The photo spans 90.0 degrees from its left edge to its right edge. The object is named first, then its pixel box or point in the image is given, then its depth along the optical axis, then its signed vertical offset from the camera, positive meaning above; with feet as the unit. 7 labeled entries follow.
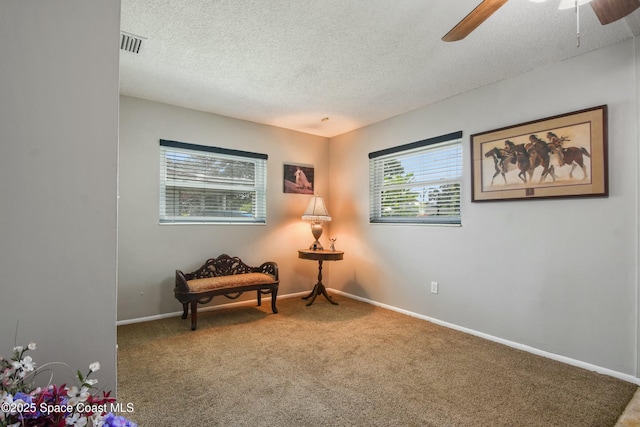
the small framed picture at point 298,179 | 14.92 +1.79
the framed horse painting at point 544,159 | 7.84 +1.58
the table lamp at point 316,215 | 14.07 +0.04
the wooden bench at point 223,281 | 10.59 -2.34
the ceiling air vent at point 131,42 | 7.42 +4.20
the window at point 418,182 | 11.18 +1.32
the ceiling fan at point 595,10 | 4.81 +3.22
